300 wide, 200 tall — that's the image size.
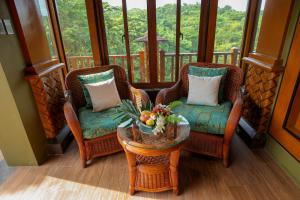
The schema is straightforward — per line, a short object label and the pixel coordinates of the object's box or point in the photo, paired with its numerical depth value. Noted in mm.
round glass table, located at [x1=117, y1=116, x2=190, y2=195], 1273
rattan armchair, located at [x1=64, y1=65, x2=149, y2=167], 1656
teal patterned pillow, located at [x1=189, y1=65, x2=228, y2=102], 1985
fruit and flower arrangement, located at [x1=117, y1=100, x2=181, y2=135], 1271
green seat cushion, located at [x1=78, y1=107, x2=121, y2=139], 1699
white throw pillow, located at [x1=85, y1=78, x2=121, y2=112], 1935
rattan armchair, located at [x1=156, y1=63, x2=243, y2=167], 1608
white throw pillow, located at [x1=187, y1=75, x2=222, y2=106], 1937
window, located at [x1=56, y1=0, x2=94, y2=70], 2266
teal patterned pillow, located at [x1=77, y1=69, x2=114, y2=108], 1979
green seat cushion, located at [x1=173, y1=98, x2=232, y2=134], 1683
